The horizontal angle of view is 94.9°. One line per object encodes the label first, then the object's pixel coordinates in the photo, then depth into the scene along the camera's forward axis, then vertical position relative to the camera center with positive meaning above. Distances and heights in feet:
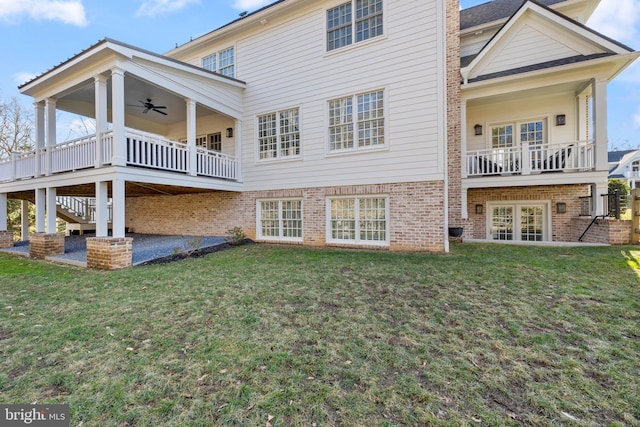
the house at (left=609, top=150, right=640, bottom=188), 94.53 +14.43
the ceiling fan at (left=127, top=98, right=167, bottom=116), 36.24 +13.94
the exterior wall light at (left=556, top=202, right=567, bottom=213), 33.65 +0.53
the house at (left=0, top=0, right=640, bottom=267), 26.78 +9.67
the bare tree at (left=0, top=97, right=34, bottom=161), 70.28 +21.23
